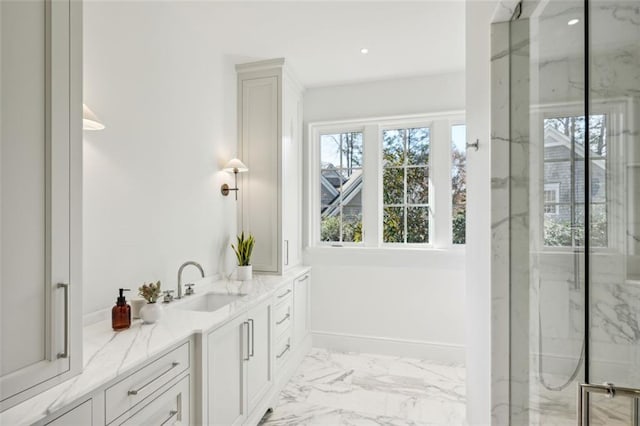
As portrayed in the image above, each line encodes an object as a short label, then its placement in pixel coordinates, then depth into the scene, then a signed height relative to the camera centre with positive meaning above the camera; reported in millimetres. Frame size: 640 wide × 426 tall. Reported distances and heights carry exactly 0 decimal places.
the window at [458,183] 3070 +282
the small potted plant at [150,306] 1521 -448
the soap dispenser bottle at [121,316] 1438 -464
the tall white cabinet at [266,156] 2820 +499
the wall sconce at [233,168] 2543 +351
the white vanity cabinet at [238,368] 1537 -863
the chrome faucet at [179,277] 2006 -406
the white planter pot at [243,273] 2561 -482
